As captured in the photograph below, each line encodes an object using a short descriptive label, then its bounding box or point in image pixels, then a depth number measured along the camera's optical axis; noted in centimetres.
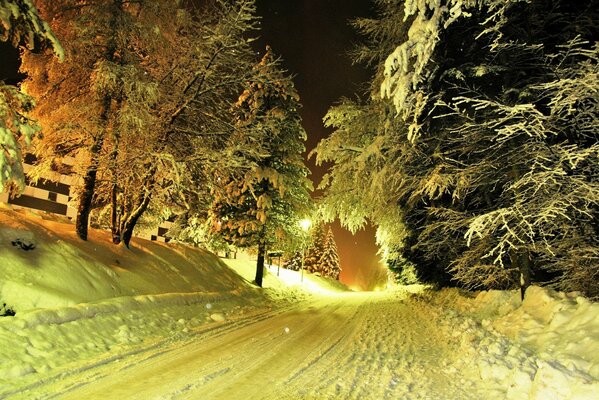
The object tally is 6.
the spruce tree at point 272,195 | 1877
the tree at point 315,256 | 6228
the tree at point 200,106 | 1177
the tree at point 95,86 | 1024
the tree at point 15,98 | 580
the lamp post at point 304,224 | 2108
